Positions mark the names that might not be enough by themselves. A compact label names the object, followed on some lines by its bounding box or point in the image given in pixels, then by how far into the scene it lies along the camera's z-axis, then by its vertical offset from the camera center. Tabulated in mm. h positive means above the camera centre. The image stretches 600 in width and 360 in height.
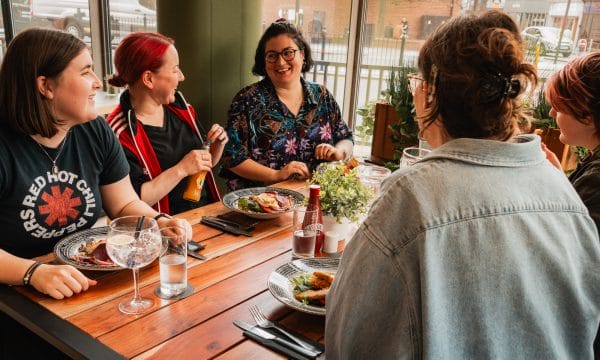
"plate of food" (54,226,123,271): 1268 -648
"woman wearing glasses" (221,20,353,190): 2430 -497
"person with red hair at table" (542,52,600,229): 1405 -206
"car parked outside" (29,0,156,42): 3906 -49
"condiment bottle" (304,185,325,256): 1433 -522
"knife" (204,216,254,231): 1636 -673
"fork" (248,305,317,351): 1033 -659
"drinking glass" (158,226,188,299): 1198 -600
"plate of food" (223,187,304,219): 1708 -648
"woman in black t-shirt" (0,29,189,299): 1438 -404
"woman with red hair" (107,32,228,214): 1991 -469
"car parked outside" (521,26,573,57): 2699 -9
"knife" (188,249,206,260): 1410 -673
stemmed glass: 1133 -533
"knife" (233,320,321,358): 1007 -657
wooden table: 1002 -669
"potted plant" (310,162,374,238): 1470 -502
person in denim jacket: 775 -334
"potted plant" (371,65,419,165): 2537 -504
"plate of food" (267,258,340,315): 1157 -643
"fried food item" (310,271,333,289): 1230 -630
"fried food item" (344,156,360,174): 2025 -564
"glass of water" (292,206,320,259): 1402 -589
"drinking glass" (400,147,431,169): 1854 -473
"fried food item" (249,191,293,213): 1717 -635
